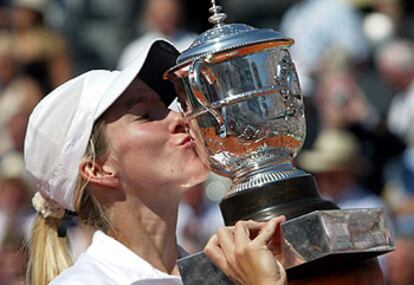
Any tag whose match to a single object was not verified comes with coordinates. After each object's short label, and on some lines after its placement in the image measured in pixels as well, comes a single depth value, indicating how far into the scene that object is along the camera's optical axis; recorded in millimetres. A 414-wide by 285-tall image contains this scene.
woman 7273
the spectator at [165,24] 17578
